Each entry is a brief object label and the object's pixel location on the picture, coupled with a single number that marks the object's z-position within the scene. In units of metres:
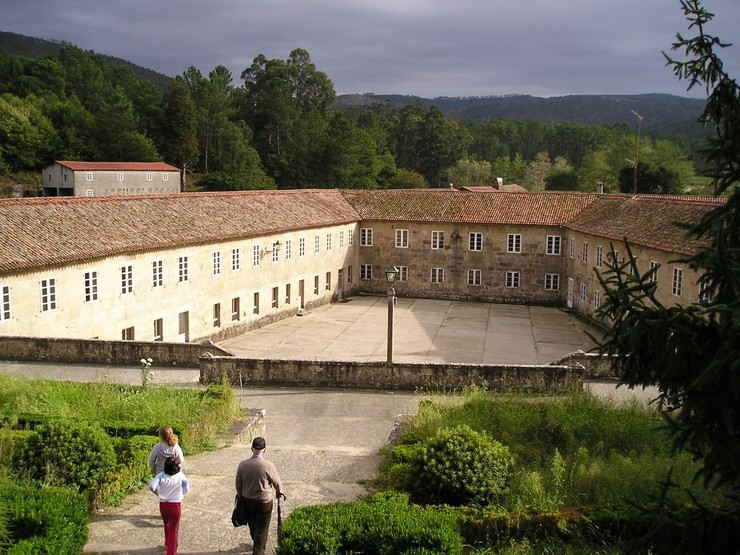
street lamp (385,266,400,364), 20.98
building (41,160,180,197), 69.38
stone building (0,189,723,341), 26.05
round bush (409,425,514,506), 10.44
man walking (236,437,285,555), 8.91
